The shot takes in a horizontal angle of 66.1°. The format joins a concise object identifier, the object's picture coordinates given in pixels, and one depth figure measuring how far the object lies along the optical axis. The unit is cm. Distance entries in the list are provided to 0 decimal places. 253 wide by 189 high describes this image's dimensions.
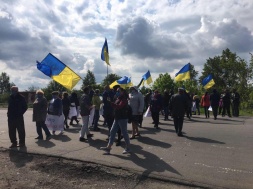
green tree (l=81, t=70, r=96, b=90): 5754
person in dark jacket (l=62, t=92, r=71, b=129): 842
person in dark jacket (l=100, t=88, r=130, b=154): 511
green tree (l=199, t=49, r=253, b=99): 2608
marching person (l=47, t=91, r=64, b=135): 710
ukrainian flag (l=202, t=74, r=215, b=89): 1493
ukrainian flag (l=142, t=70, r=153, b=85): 1666
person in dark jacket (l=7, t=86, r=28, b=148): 580
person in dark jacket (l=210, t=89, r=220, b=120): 1075
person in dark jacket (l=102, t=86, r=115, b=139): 616
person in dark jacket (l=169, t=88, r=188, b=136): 684
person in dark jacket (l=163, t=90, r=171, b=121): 1040
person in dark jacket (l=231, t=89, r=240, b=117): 1219
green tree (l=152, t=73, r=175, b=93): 4549
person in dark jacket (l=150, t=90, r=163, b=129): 781
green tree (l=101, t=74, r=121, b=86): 5348
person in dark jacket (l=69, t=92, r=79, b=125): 939
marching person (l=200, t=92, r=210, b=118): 1165
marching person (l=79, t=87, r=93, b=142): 631
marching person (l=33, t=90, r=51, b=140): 658
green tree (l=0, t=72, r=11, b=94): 7764
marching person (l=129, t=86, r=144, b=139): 658
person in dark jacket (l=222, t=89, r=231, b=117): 1178
